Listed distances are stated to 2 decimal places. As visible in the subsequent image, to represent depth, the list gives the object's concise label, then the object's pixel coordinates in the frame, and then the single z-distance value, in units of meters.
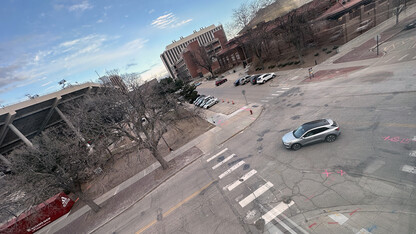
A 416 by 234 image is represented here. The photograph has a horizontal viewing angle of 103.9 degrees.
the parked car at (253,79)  31.35
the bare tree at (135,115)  13.23
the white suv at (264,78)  29.80
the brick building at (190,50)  80.25
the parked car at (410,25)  25.48
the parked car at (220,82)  46.32
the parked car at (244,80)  35.06
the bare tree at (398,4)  26.77
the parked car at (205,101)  31.44
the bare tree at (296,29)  30.58
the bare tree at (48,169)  10.42
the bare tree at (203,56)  62.31
